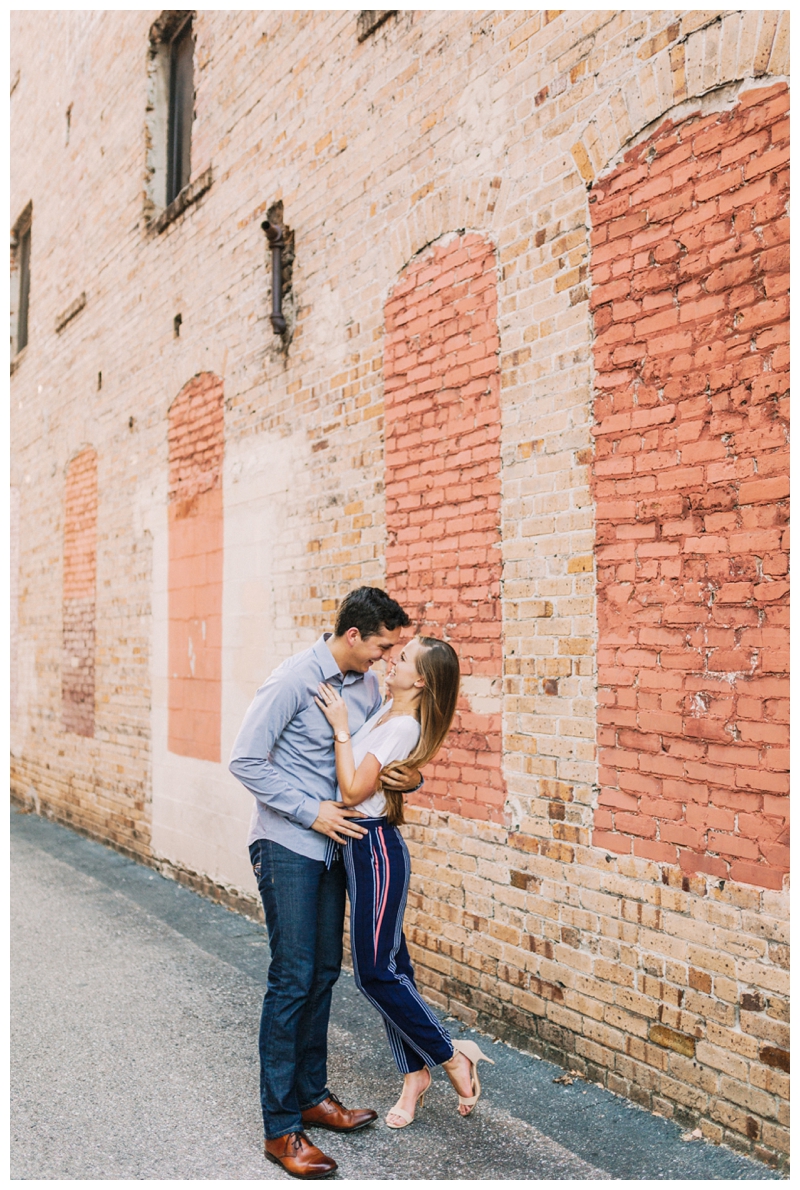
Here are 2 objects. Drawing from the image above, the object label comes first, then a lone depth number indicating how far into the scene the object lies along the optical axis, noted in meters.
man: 3.21
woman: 3.28
